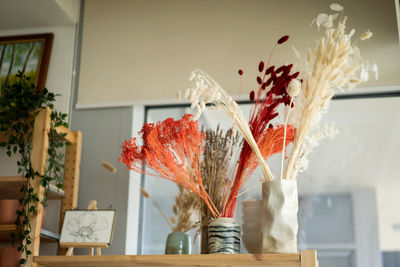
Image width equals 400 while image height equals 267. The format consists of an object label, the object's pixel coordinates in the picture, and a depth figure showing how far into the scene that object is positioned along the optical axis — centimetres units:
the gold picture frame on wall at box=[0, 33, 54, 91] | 305
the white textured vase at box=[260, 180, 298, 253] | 190
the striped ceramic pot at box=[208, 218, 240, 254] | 201
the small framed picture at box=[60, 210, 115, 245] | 246
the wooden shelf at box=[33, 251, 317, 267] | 188
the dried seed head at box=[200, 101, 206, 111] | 199
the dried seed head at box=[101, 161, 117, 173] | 268
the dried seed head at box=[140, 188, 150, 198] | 270
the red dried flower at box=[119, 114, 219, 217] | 211
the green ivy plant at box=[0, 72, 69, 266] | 239
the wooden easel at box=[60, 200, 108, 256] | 244
